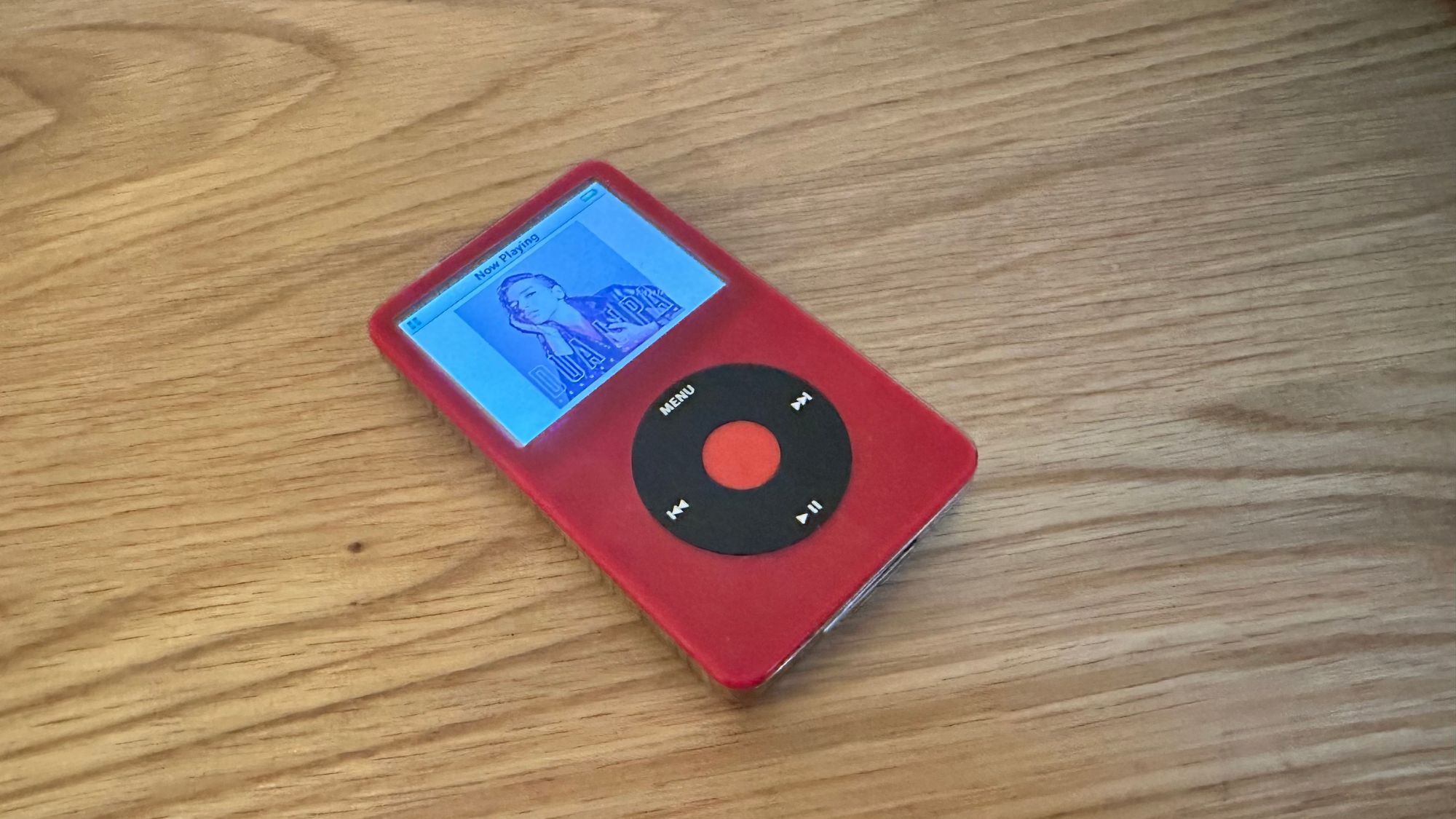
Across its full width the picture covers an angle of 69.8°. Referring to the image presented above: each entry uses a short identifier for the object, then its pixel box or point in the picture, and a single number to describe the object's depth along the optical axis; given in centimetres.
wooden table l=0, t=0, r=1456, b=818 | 32
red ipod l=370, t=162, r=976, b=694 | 33
